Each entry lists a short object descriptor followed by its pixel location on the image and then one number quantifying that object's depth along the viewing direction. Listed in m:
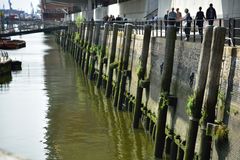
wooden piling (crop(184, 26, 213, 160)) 13.92
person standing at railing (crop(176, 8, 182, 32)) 26.84
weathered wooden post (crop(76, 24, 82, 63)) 59.59
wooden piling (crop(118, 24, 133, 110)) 27.72
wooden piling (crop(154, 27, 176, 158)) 17.84
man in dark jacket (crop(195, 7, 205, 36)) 22.22
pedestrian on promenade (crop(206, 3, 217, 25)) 21.87
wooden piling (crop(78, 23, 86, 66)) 55.38
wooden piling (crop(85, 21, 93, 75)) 46.85
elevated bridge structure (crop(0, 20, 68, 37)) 79.56
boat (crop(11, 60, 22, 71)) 51.61
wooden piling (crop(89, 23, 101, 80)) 42.41
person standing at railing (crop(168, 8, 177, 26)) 25.89
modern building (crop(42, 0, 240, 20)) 28.81
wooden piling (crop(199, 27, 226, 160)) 13.26
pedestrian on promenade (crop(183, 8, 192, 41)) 19.29
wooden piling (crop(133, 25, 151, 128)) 22.83
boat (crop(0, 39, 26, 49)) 86.69
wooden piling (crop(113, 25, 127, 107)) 28.95
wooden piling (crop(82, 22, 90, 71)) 50.96
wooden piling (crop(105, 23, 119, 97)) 31.67
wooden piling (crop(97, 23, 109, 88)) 36.44
